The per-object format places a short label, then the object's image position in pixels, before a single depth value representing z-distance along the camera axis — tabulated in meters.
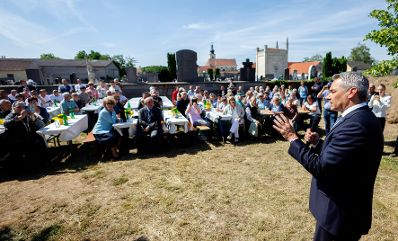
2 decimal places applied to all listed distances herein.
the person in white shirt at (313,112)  7.93
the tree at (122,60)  82.75
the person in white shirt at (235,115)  7.37
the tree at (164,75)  31.23
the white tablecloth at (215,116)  7.38
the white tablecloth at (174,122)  6.64
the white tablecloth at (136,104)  10.07
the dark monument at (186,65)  16.61
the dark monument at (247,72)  19.02
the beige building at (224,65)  86.06
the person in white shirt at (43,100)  9.32
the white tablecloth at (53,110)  8.89
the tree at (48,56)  79.25
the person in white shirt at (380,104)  5.93
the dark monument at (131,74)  17.14
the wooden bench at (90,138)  6.04
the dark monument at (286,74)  26.06
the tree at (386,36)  5.11
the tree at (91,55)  76.06
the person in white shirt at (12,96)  9.71
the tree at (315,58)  97.69
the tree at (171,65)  32.19
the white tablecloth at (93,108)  8.88
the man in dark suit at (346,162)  1.58
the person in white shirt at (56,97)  10.57
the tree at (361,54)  70.19
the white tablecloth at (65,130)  5.71
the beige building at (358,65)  60.87
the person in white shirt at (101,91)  12.09
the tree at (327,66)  35.56
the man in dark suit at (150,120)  6.41
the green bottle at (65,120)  6.19
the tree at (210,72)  45.15
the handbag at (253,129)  7.49
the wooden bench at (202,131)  7.35
